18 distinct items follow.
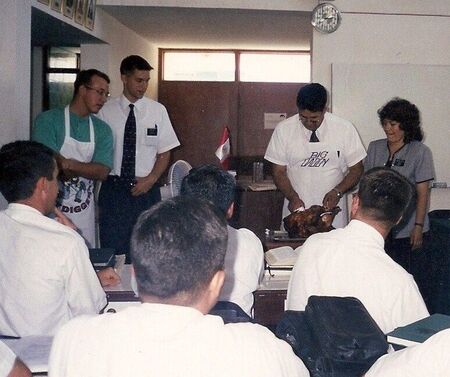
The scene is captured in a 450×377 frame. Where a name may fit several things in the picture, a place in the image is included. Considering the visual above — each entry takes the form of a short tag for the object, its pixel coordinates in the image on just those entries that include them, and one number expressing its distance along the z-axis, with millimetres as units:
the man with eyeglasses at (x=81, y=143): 3787
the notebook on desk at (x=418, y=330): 1612
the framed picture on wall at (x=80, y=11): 4828
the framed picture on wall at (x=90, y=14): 5070
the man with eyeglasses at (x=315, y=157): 4324
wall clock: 5230
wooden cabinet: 6500
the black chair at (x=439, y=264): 4609
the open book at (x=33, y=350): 1691
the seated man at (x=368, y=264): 1938
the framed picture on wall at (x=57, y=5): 4316
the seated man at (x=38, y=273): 2139
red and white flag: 7031
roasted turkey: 3418
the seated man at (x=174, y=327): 1138
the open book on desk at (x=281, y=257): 2910
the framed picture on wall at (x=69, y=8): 4563
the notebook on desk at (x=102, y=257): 2738
